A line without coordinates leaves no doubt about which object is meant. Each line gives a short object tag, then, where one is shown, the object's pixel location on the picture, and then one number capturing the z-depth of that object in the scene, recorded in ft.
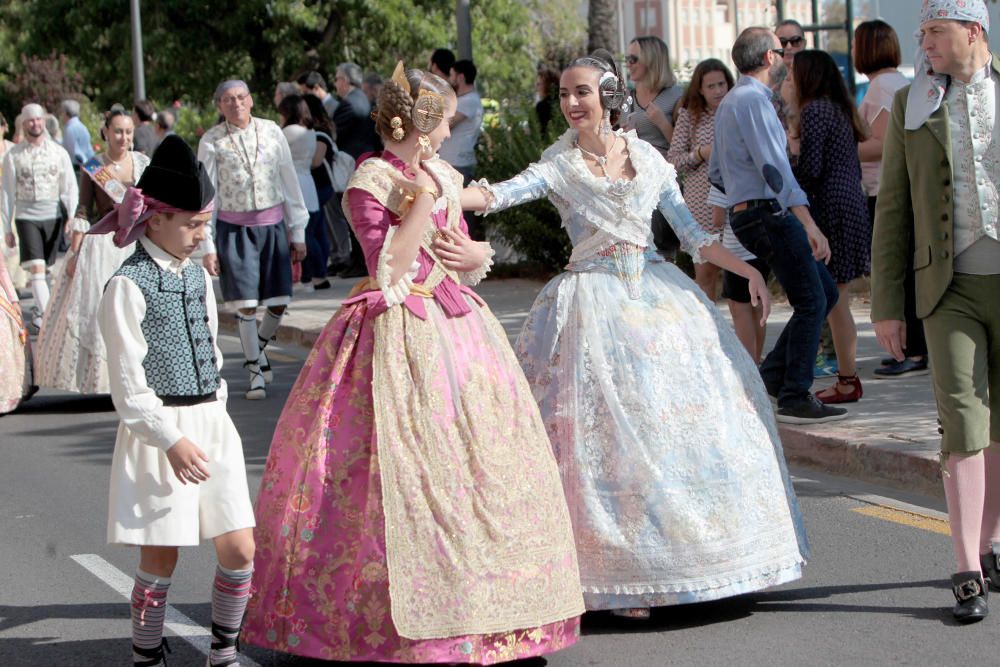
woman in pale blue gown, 16.55
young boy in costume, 14.47
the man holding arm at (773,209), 25.45
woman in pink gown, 14.76
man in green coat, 16.76
